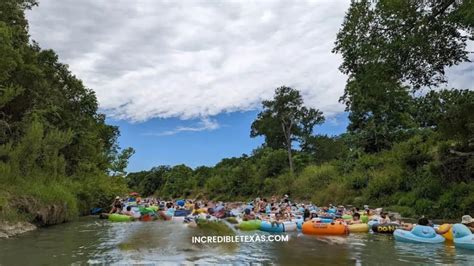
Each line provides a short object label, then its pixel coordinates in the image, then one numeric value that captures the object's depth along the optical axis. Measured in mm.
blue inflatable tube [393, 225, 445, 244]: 13234
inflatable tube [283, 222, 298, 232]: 17005
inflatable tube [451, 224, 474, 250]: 12070
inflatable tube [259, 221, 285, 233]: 16875
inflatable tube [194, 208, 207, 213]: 23741
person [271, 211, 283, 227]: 17078
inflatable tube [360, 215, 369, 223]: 18250
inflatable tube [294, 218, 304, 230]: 17364
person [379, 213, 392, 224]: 16359
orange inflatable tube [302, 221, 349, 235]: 15985
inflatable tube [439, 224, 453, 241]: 13227
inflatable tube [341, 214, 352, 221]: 18375
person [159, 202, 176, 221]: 24250
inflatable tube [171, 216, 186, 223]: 22944
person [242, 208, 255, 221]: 19062
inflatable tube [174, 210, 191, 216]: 24420
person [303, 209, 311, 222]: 18306
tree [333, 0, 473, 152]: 13289
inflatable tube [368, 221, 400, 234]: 15578
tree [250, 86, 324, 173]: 48844
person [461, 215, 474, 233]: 13486
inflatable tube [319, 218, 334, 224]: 16433
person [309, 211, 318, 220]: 18156
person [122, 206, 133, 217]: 24539
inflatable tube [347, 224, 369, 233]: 16469
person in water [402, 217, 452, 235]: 13414
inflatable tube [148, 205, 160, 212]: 27975
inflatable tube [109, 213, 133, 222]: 23245
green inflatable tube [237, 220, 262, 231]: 17728
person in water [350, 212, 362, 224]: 17172
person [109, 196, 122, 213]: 25456
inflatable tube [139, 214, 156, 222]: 24141
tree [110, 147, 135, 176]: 35603
